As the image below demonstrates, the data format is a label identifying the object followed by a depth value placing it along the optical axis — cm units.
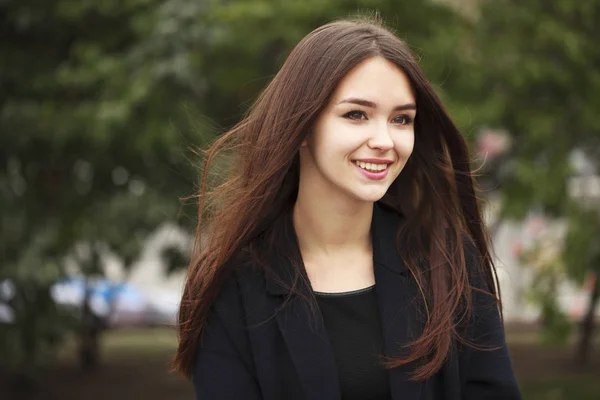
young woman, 241
